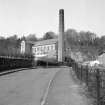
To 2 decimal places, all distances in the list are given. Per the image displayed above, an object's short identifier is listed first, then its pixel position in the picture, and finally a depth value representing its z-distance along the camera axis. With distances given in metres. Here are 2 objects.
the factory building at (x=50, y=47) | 56.28
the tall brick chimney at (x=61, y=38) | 55.84
